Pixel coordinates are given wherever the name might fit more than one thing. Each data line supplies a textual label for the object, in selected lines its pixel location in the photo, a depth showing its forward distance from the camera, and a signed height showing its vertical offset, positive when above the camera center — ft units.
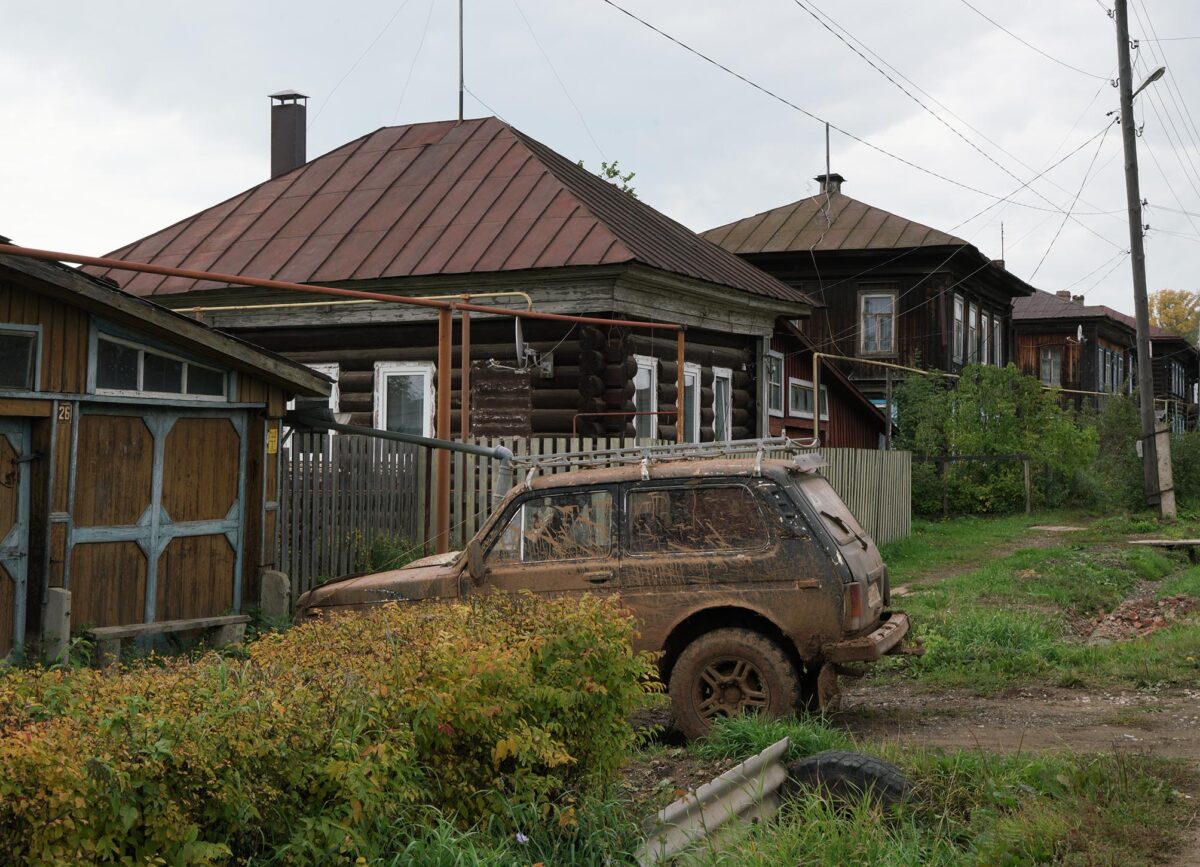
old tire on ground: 19.76 -4.24
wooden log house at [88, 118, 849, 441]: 54.24 +9.33
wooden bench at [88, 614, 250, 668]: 31.50 -3.51
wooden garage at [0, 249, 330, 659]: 30.53 +0.95
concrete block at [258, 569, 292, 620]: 36.45 -2.83
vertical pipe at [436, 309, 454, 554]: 42.68 +1.21
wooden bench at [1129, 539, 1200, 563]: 64.75 -1.98
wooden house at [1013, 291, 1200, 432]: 176.24 +22.22
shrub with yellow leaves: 11.75 -2.59
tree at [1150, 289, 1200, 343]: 302.86 +45.01
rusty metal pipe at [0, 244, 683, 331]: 28.07 +5.52
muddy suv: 26.27 -1.51
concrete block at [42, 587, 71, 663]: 30.17 -3.05
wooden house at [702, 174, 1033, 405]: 115.65 +19.89
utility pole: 81.66 +11.78
